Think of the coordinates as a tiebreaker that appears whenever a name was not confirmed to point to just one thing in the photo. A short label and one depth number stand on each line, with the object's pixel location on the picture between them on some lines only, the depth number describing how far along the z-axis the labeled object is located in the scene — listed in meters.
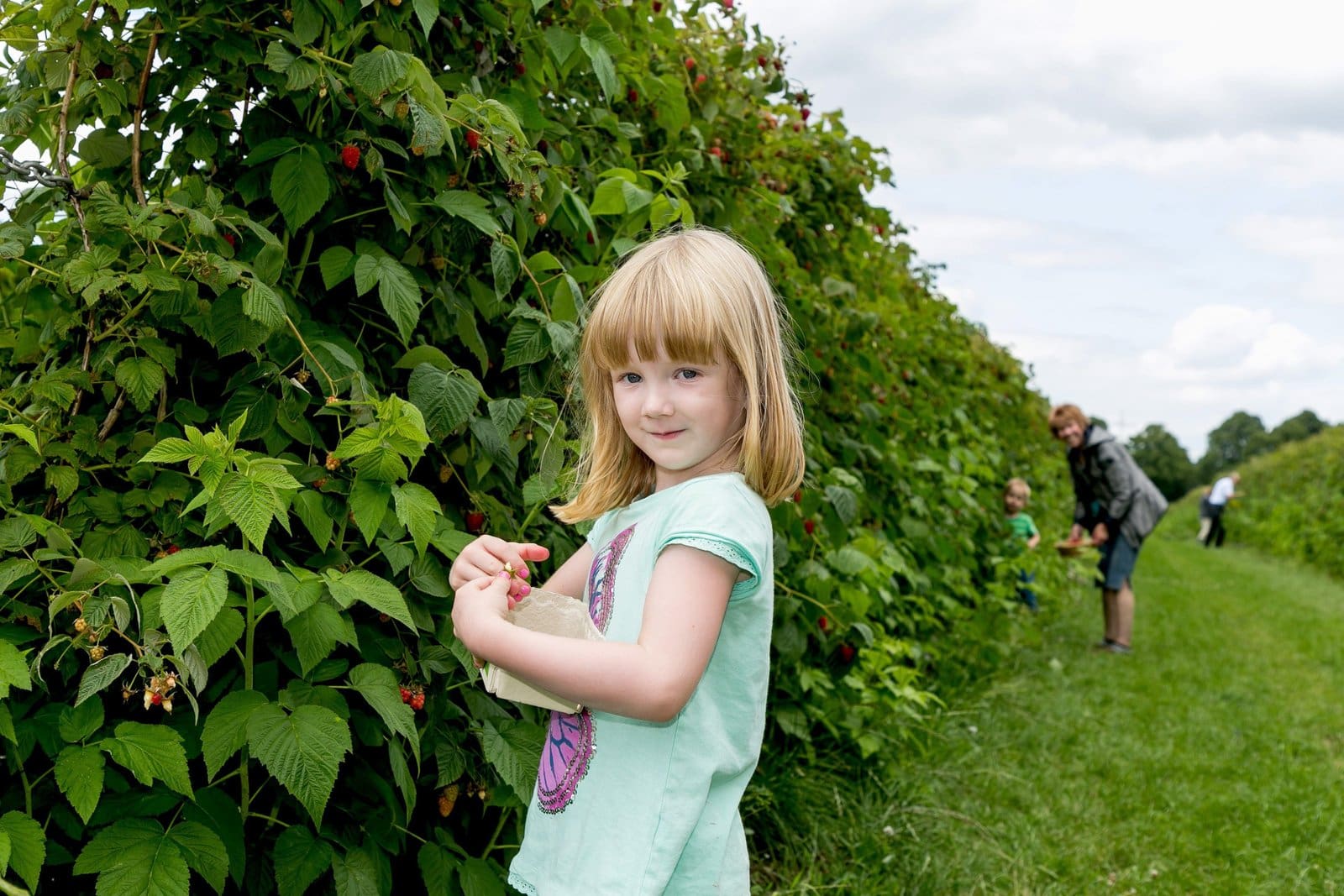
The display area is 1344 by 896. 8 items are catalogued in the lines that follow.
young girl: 1.18
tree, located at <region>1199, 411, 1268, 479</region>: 61.50
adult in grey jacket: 6.92
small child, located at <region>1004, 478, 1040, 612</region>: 7.62
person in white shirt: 21.59
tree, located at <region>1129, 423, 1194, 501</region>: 57.50
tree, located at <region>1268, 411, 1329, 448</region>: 48.56
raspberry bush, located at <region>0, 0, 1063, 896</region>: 1.44
